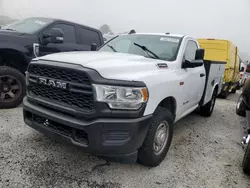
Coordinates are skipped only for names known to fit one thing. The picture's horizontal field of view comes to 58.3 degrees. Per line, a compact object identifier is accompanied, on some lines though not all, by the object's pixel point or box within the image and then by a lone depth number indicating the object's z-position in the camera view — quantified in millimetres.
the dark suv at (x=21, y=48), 4449
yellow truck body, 8750
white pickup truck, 2307
